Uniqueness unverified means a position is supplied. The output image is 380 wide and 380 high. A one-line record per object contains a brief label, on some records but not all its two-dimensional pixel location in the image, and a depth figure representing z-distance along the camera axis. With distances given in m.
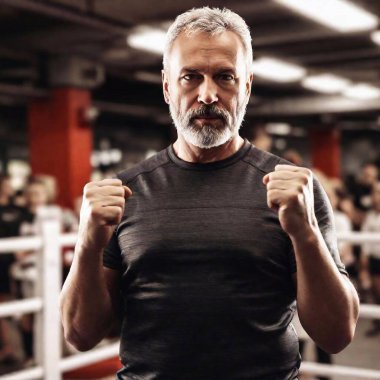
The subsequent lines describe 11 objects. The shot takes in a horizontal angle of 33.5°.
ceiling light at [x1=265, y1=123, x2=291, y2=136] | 18.78
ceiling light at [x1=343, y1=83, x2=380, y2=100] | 13.22
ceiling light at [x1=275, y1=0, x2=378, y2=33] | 6.07
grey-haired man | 1.36
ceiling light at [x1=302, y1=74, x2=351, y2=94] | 11.88
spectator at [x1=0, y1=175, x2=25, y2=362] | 4.95
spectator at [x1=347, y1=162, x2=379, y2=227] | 7.17
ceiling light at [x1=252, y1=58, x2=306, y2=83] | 9.98
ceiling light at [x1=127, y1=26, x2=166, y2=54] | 7.31
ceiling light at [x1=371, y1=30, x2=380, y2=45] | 7.97
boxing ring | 3.26
